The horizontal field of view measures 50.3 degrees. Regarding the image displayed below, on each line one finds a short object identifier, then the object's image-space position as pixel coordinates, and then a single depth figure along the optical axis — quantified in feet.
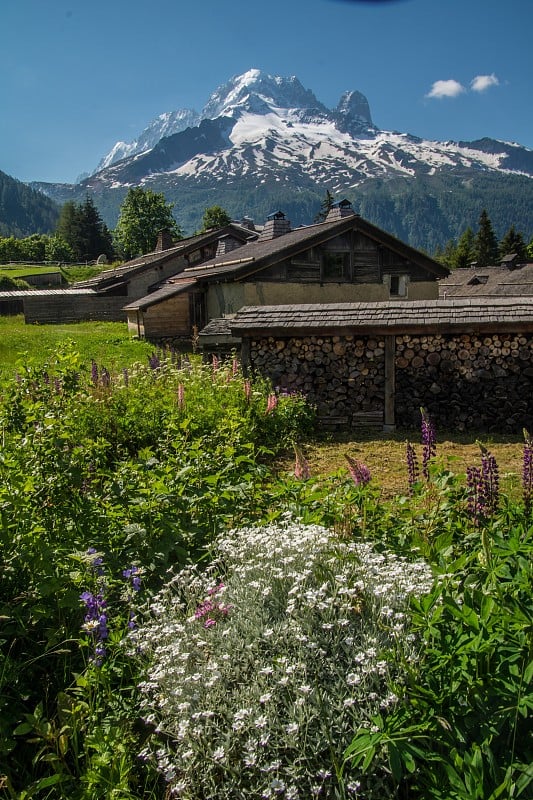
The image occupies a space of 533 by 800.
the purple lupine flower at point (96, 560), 10.20
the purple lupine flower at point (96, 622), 9.20
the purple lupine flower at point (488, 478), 14.07
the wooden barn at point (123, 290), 120.78
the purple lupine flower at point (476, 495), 13.84
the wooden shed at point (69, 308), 121.49
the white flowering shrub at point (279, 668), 7.55
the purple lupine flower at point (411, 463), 15.75
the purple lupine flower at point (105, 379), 28.84
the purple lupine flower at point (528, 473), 14.44
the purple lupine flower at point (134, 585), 10.17
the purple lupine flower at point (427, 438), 15.76
